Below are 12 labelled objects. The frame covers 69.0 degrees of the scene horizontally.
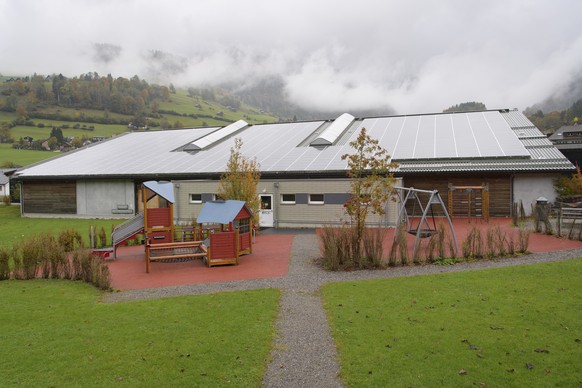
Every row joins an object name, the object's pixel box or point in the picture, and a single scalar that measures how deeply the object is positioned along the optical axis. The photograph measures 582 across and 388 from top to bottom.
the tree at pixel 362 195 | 15.43
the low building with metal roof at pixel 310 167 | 25.91
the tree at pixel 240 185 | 21.81
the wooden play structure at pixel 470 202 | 25.52
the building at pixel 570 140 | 44.76
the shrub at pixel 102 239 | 20.22
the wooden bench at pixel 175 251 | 16.27
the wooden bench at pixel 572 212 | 18.79
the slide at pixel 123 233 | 18.09
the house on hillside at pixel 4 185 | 58.04
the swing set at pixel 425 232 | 15.24
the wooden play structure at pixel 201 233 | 16.33
